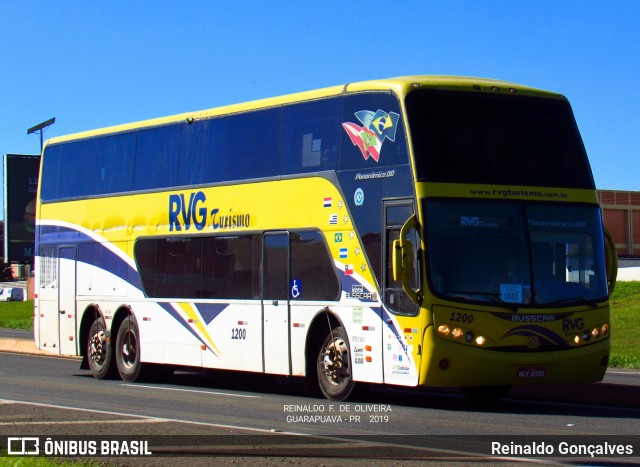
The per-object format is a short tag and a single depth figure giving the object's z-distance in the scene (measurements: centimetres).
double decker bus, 1524
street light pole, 7194
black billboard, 6375
